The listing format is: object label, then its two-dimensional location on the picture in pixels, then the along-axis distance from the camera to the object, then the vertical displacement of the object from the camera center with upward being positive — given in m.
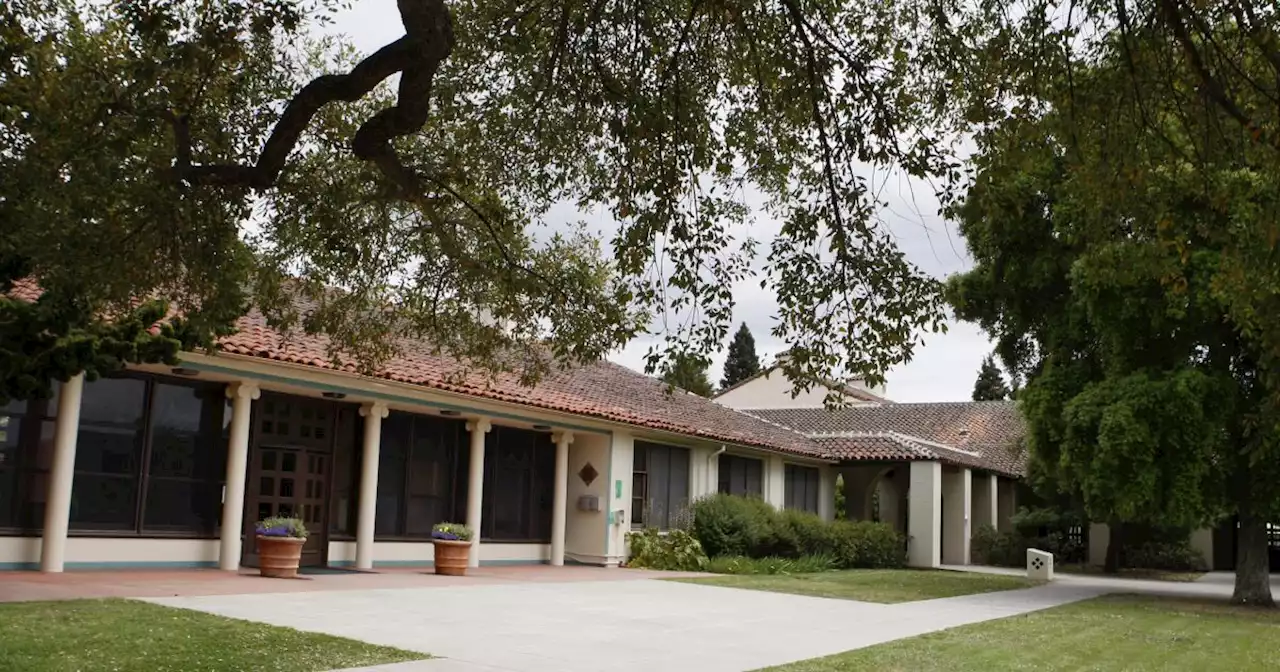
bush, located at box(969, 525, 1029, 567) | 35.31 -0.97
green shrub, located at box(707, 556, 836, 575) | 24.47 -1.26
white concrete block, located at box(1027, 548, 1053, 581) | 29.19 -1.15
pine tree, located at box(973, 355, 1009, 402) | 67.94 +7.60
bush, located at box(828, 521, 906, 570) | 28.83 -0.87
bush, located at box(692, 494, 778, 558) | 25.91 -0.47
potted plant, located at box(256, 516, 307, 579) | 16.50 -0.87
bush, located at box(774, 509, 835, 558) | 27.62 -0.65
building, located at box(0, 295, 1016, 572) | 15.40 +0.49
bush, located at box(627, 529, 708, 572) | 24.47 -1.07
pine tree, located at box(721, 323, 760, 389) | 77.51 +9.92
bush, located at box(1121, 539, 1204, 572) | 34.78 -1.00
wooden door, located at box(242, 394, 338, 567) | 17.88 +0.30
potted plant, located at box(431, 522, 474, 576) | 19.25 -0.89
